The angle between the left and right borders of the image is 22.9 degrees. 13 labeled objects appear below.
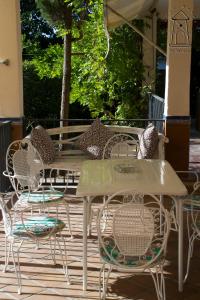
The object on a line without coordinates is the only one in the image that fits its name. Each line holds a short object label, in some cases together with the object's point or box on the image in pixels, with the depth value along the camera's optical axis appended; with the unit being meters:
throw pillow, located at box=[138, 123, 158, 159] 5.06
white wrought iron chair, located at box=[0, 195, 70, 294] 3.24
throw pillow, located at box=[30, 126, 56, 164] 5.09
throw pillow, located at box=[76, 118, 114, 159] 5.50
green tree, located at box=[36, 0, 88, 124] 8.20
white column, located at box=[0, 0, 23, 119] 5.93
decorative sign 5.99
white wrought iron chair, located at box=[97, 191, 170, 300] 2.72
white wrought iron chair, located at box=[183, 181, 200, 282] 3.36
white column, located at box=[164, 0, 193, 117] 6.00
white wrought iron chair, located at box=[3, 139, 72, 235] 3.90
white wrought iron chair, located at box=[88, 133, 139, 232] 4.91
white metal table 3.07
